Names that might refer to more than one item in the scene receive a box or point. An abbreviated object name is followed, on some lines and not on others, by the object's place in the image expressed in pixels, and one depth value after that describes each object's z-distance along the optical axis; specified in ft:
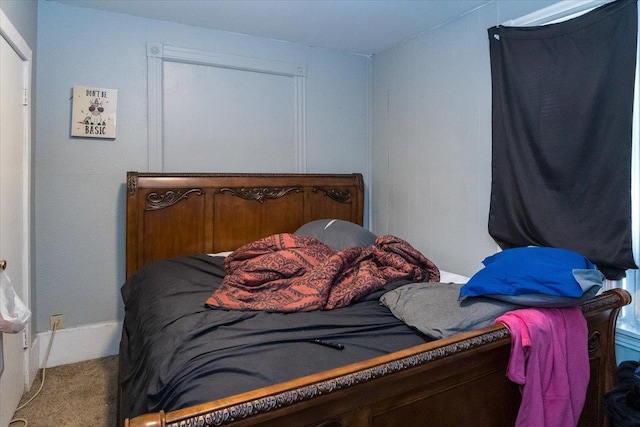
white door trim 7.04
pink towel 3.90
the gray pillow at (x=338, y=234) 8.13
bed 2.81
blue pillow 4.09
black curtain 5.74
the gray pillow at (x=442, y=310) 4.29
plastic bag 5.19
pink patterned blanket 5.42
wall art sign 8.27
